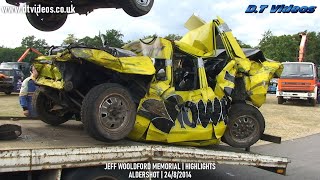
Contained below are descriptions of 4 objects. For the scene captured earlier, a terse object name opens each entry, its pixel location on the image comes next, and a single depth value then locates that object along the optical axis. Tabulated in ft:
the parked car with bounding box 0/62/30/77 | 78.95
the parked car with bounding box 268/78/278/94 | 108.73
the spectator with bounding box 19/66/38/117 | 26.63
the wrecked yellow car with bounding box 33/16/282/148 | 15.70
